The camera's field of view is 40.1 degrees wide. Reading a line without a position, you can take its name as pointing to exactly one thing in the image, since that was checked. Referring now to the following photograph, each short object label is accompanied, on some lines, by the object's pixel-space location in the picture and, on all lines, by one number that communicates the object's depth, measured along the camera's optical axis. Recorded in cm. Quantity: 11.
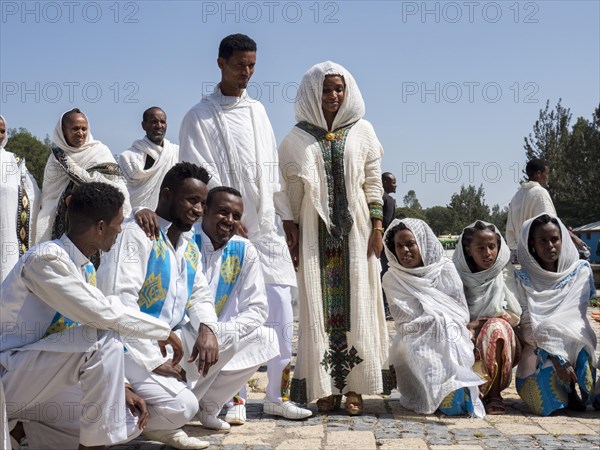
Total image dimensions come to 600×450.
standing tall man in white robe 551
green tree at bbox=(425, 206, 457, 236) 5650
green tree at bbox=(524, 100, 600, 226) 4341
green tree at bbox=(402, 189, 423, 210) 8981
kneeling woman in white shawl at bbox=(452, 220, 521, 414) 565
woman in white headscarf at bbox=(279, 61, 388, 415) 562
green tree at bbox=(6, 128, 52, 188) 3895
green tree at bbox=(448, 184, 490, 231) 5106
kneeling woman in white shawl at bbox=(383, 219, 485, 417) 546
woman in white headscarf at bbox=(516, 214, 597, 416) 555
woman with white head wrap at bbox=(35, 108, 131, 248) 720
